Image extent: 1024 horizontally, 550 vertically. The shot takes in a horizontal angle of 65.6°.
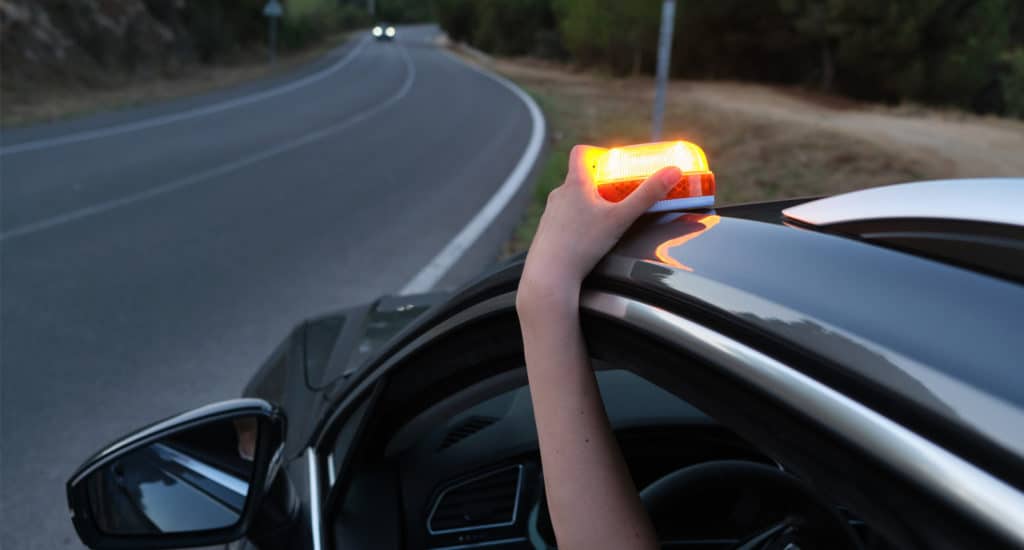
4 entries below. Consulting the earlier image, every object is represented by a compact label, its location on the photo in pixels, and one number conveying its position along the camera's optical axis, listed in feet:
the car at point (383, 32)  180.85
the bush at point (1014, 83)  114.83
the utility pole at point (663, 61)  24.08
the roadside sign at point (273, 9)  108.37
